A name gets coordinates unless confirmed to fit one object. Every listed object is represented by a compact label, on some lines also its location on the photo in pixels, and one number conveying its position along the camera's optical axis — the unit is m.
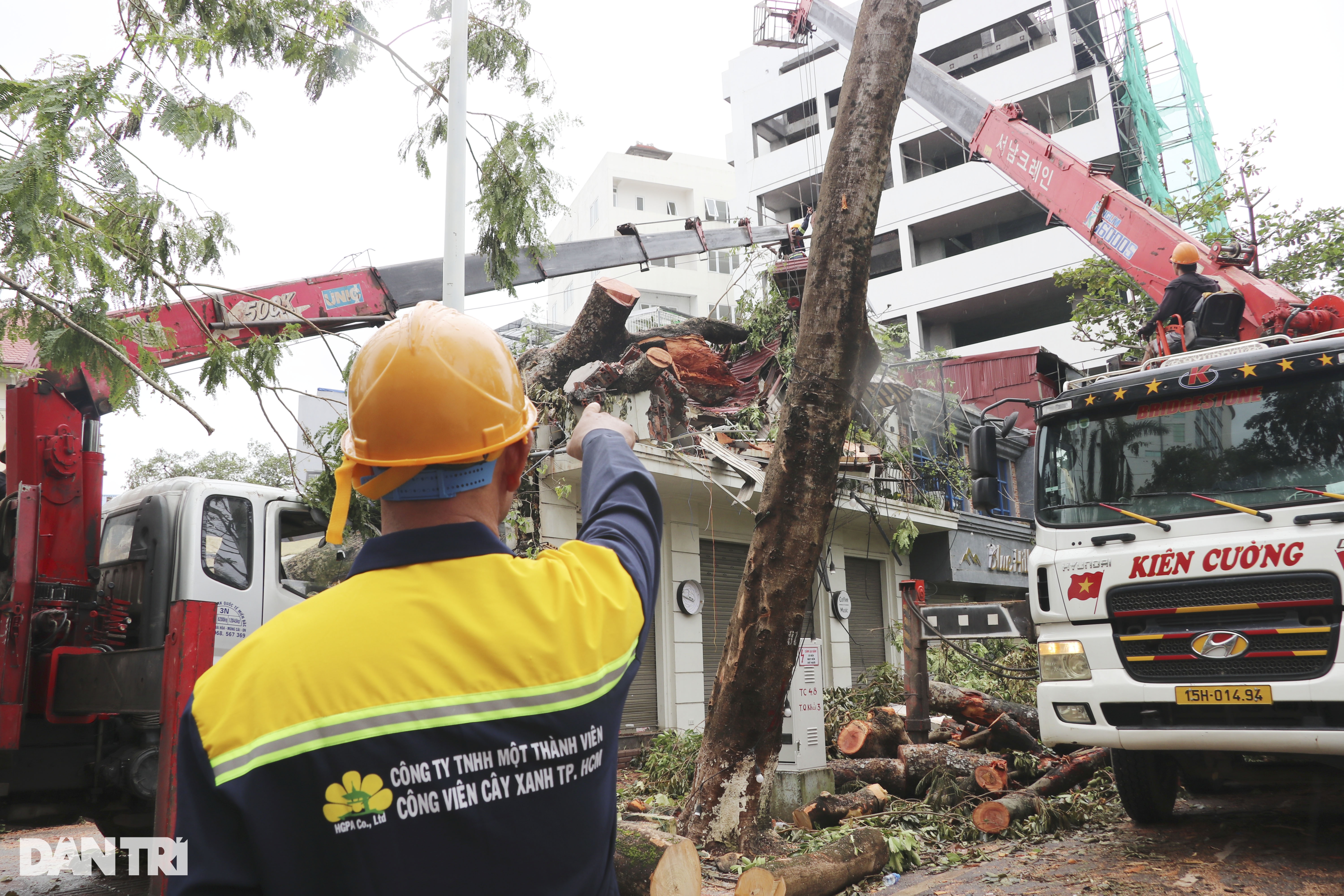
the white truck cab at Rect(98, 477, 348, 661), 7.16
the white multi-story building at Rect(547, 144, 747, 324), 46.19
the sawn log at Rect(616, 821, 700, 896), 4.33
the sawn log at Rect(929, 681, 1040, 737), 9.84
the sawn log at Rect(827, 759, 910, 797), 8.35
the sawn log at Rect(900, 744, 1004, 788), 8.18
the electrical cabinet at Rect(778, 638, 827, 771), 7.63
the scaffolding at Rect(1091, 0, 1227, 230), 31.88
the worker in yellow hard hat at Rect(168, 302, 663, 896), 1.23
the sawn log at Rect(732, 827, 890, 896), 4.68
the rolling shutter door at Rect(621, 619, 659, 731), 12.09
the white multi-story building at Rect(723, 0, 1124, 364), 32.72
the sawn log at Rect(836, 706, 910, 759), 9.27
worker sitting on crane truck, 7.59
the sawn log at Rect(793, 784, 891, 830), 7.10
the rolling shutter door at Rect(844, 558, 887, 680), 16.38
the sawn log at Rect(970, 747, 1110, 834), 7.15
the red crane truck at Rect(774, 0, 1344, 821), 5.41
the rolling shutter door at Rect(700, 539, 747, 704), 13.25
